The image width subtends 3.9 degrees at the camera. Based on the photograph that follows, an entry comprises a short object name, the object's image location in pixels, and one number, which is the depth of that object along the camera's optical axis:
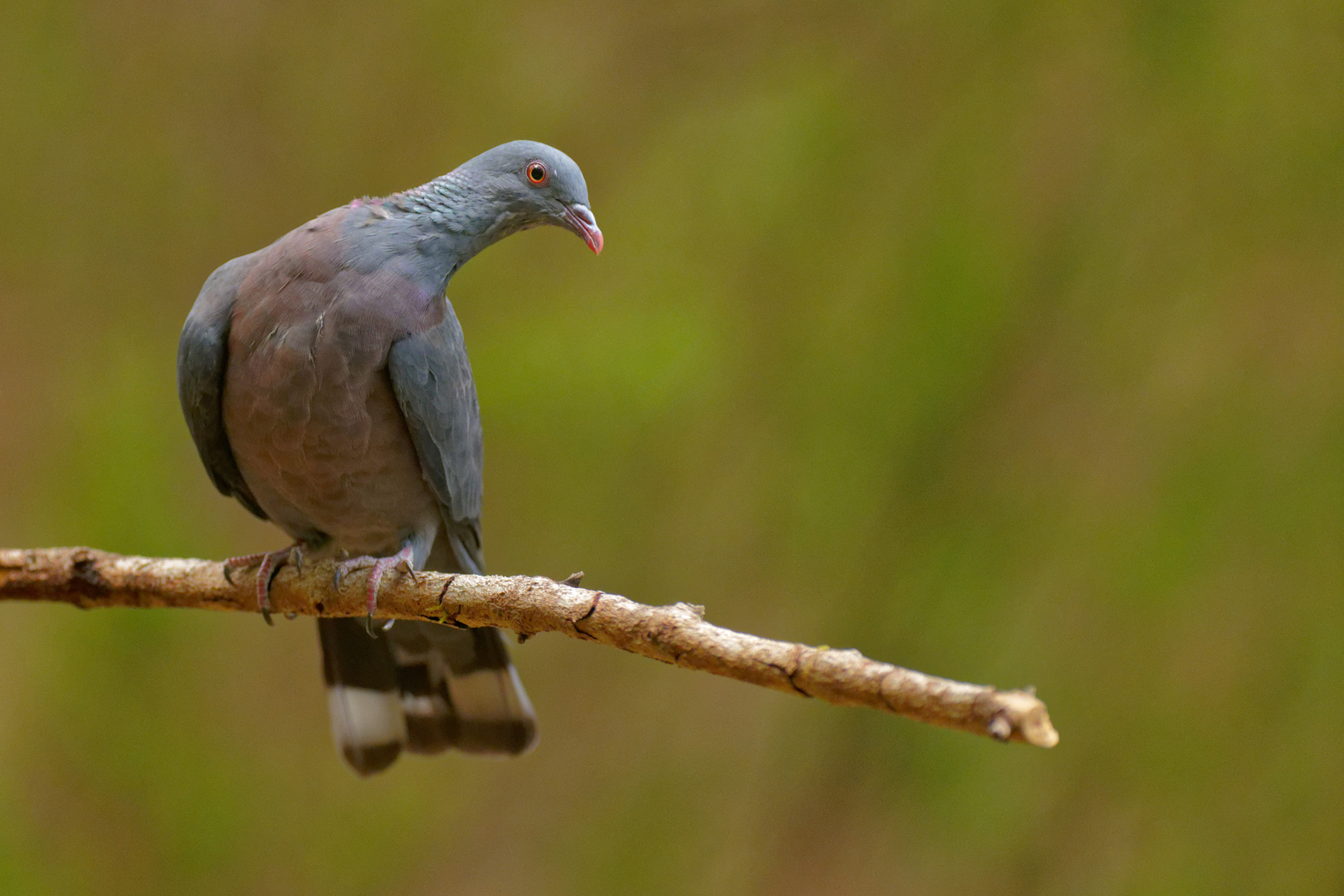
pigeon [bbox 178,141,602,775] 8.39
